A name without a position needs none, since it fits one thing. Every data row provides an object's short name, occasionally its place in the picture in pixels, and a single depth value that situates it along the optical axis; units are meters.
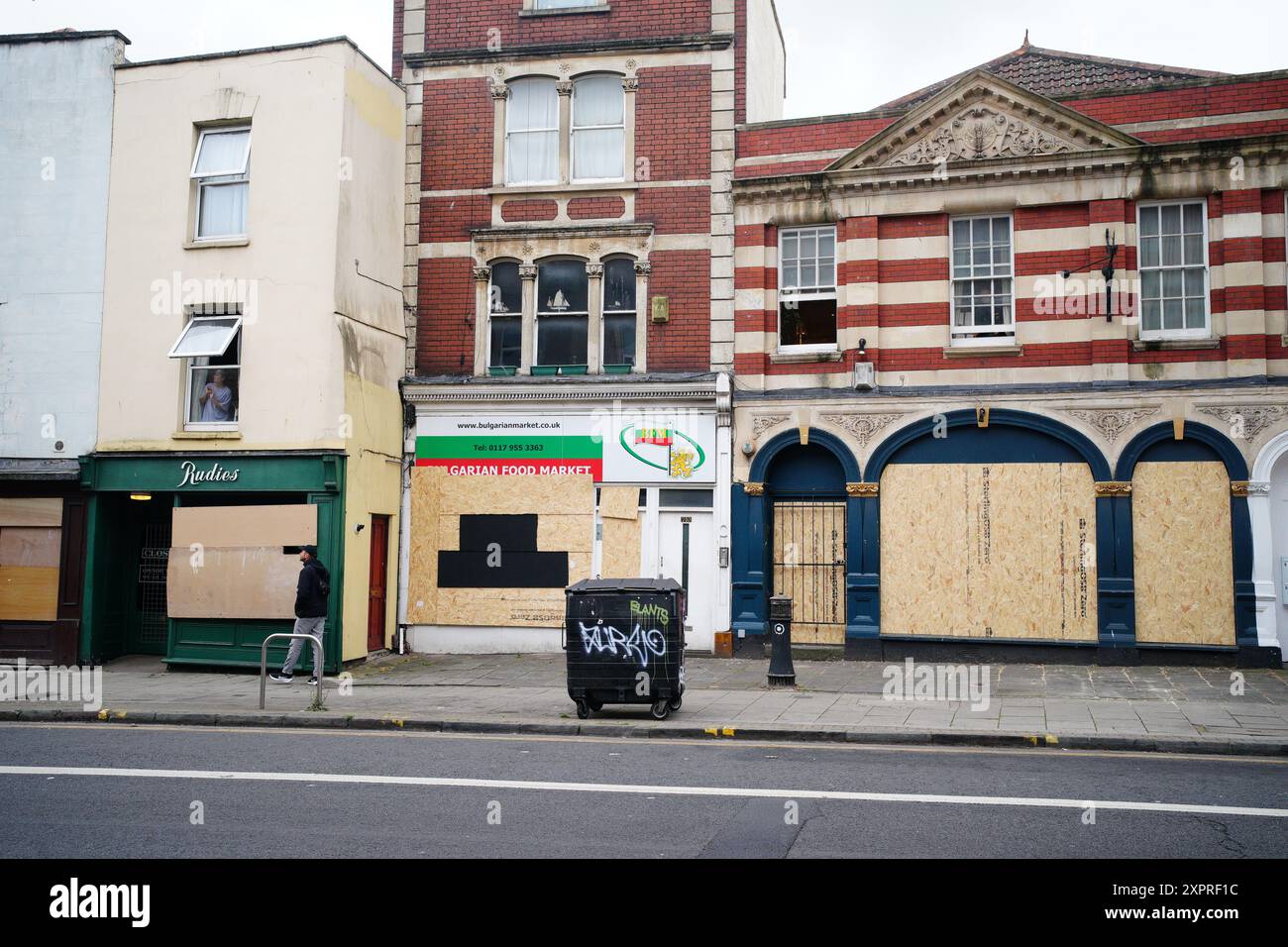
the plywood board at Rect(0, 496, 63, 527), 18.34
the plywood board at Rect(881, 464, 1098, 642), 17.08
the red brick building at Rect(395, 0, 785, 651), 18.81
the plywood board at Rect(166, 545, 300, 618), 17.14
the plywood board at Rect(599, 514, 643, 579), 18.81
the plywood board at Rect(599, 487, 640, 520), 18.81
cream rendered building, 17.48
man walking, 15.64
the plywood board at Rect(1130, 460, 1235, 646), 16.47
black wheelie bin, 12.05
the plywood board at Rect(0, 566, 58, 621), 18.25
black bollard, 14.55
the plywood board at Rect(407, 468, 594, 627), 18.97
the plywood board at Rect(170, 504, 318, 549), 17.23
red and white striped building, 16.66
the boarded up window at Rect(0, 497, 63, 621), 18.27
